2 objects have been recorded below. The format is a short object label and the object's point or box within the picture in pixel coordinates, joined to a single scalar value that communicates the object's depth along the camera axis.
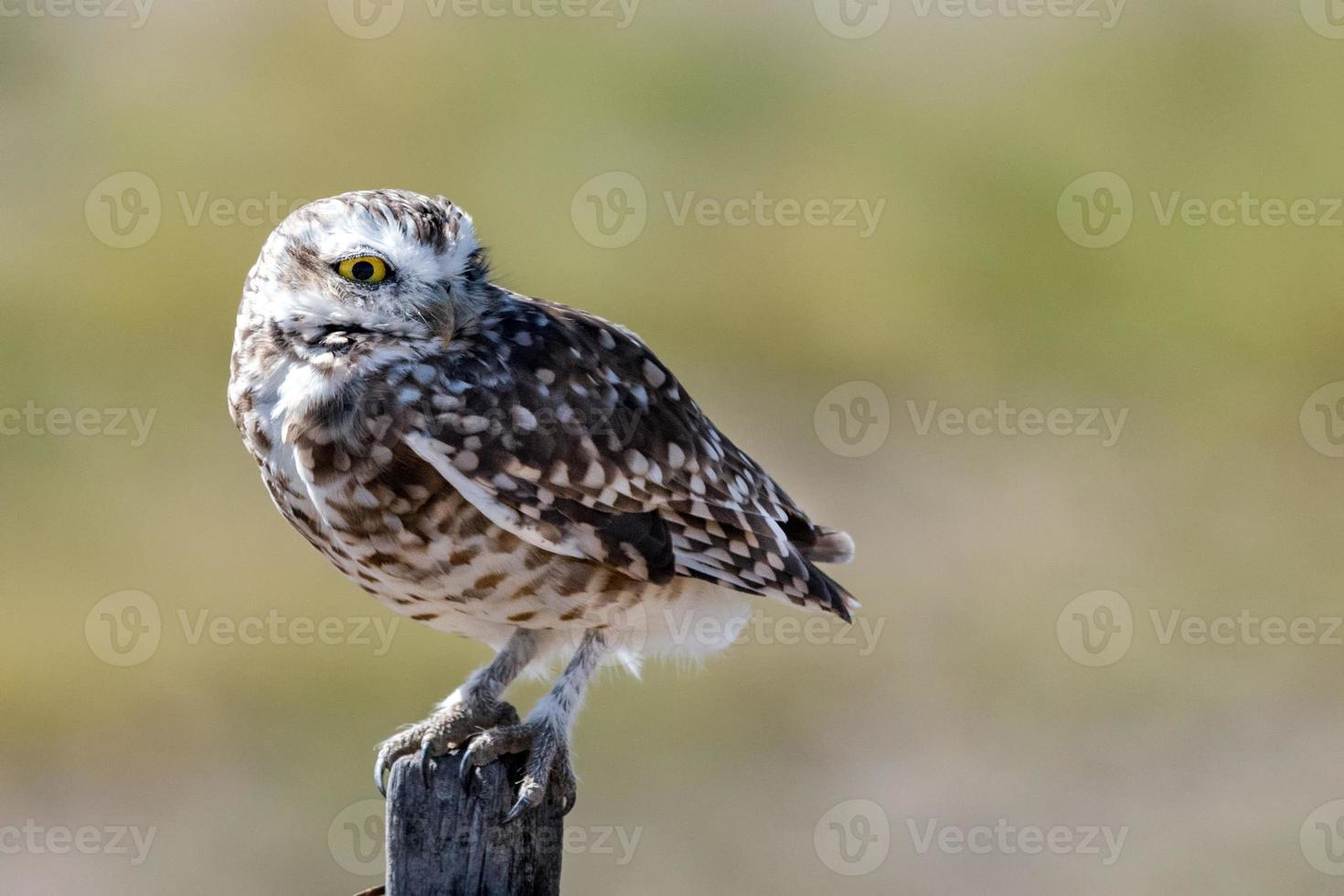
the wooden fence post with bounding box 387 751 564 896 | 7.77
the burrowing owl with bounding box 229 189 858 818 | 8.90
